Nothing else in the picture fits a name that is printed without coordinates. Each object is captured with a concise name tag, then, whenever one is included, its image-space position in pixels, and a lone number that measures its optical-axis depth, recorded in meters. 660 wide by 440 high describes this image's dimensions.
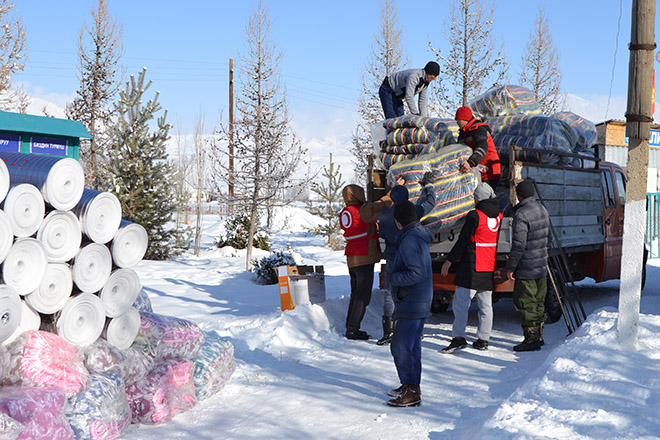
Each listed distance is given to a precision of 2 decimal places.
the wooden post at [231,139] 18.17
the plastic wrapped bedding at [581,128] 9.02
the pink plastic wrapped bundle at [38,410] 3.61
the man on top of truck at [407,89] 9.20
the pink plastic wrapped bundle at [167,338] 5.10
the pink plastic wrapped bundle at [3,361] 3.81
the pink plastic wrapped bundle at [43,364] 3.92
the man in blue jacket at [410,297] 5.05
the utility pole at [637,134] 5.67
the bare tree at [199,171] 20.72
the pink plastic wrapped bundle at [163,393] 4.68
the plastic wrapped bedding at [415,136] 7.64
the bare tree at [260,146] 17.61
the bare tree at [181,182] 28.67
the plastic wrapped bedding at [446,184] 7.19
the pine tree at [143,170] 16.77
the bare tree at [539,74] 26.23
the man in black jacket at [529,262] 6.77
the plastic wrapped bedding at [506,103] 9.04
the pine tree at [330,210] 22.80
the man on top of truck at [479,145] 7.12
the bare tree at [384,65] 24.97
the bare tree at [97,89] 23.61
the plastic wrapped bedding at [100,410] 4.02
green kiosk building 4.96
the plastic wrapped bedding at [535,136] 8.16
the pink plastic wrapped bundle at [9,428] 3.43
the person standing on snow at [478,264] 6.83
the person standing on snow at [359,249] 7.54
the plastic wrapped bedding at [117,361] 4.45
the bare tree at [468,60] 21.33
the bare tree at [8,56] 21.94
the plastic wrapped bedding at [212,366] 5.25
